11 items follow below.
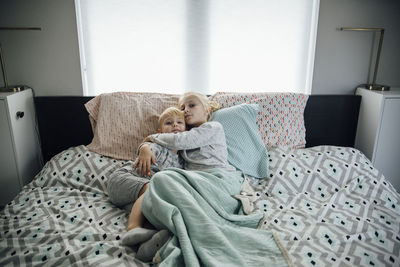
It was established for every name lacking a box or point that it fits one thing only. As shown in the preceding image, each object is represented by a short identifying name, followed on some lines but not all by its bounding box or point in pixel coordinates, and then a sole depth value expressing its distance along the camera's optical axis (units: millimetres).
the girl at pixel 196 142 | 1560
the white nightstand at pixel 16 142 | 1873
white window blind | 2096
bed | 1136
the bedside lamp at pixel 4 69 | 1942
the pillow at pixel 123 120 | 1846
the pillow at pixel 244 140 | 1729
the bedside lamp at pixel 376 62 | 2057
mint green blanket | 1039
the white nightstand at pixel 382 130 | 1997
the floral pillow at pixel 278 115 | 1928
